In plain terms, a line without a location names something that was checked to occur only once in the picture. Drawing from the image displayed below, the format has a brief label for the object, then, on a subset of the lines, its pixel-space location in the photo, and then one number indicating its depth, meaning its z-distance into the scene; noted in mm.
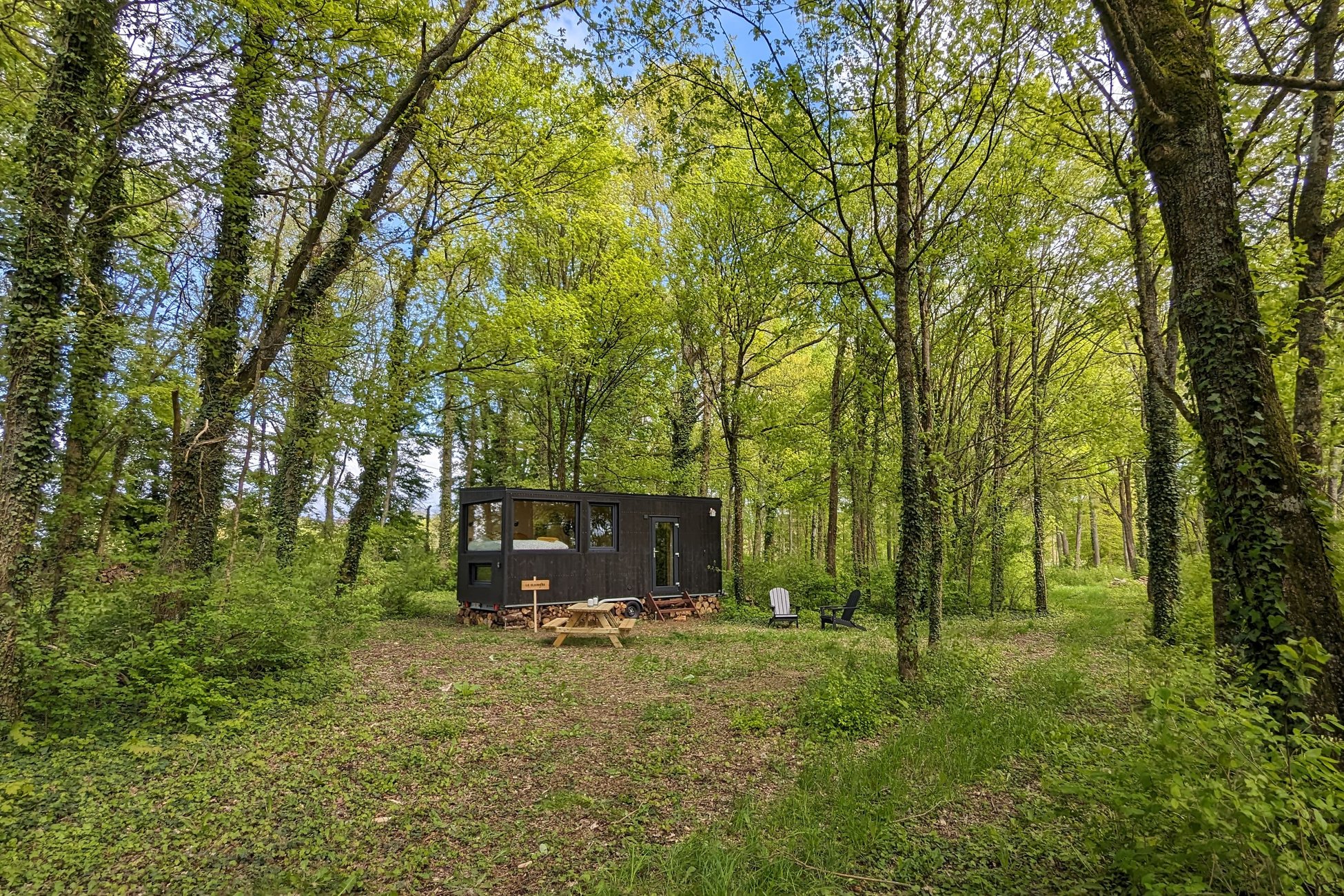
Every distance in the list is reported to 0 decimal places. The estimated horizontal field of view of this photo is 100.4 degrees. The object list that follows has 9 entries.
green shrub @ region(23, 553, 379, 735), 4352
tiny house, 10625
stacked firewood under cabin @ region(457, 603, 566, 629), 10391
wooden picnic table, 8852
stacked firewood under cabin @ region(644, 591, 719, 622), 12414
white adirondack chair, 11781
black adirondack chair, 11039
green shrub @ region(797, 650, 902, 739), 4797
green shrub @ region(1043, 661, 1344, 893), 1698
